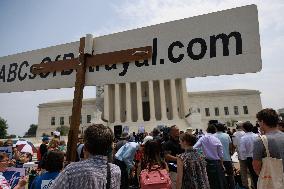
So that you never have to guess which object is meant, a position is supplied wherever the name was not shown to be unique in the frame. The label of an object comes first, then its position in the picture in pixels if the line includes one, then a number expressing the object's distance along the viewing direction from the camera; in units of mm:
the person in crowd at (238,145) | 7809
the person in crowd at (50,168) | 3168
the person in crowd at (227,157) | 7641
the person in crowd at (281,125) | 6293
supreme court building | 49719
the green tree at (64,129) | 65875
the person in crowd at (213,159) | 6497
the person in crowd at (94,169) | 2014
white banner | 2652
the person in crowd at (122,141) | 8594
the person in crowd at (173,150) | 5520
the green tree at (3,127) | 54938
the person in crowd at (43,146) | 8988
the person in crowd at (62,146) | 10016
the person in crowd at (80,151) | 7926
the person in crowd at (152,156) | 4672
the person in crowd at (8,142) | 8829
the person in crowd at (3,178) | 3371
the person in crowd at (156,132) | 8430
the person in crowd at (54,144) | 7583
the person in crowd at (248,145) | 7344
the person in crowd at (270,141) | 3203
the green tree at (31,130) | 98775
